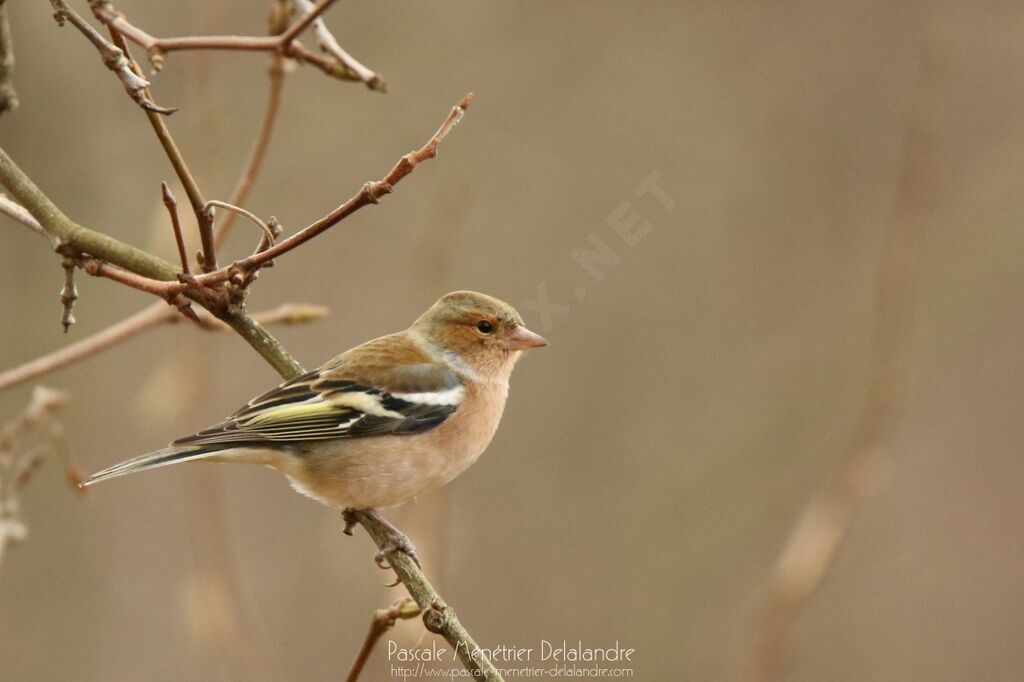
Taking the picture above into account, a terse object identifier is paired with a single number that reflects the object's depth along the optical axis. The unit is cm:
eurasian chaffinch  797
